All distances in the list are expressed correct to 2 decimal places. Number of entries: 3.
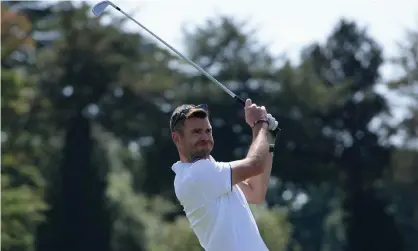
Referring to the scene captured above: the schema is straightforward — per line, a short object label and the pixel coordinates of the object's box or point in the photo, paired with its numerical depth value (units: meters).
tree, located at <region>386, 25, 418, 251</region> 41.25
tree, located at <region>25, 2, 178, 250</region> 38.59
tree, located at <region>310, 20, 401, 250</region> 41.09
